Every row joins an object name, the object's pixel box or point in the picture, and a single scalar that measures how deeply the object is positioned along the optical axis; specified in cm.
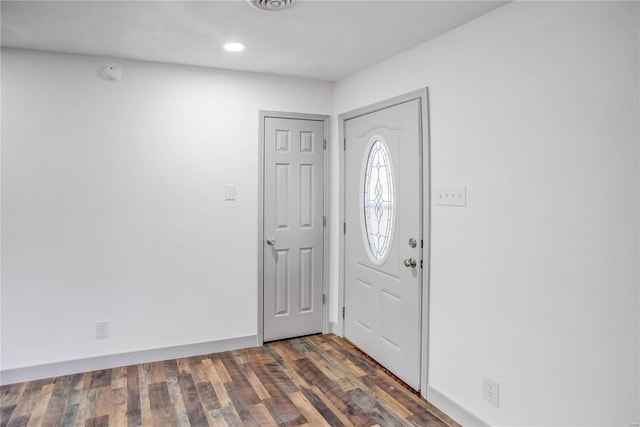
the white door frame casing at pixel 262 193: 357
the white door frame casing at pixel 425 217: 268
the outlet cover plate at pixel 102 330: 311
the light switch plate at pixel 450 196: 240
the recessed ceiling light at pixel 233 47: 277
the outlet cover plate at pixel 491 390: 221
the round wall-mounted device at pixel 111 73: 304
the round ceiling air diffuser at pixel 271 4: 211
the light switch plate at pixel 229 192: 346
